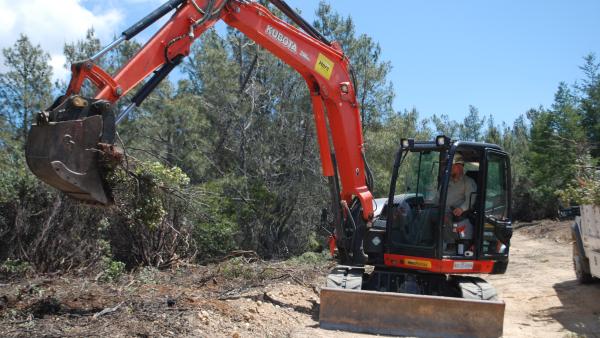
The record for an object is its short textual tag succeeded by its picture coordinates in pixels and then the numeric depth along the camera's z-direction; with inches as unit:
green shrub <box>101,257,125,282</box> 404.7
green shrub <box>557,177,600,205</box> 331.3
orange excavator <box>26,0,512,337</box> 231.1
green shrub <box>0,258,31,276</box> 403.9
